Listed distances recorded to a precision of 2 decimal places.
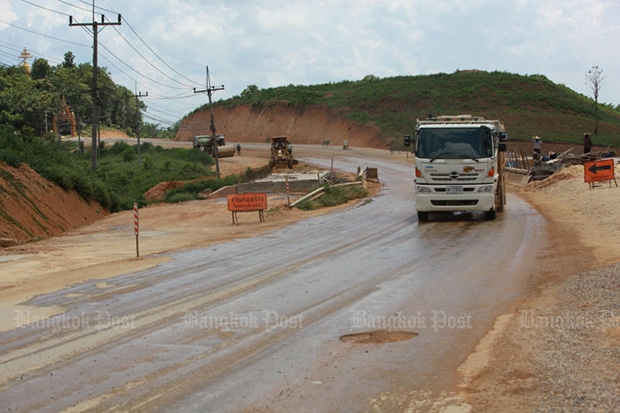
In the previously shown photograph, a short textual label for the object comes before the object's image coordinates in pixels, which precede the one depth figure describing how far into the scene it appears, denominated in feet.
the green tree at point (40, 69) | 436.35
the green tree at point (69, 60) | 462.60
